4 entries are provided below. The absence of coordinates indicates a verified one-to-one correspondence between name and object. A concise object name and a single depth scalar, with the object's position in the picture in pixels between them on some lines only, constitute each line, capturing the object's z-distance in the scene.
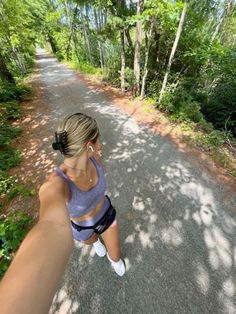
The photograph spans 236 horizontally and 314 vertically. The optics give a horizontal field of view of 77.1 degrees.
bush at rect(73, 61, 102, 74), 10.45
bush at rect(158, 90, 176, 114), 5.29
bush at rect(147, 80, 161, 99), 5.97
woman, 1.12
